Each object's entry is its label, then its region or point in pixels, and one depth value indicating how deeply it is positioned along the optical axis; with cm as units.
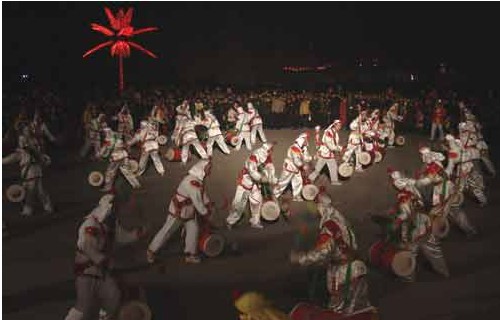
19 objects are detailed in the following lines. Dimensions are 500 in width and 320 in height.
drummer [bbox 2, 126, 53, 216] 1155
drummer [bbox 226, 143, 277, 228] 1082
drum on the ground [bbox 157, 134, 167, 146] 2012
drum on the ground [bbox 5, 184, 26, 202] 1207
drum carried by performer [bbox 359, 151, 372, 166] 1634
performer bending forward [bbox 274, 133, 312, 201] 1262
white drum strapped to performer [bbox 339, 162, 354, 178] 1530
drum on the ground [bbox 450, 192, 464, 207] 972
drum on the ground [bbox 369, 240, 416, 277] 821
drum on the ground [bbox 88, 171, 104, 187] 1413
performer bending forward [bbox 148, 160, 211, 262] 881
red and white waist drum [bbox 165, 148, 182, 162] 1788
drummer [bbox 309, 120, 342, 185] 1434
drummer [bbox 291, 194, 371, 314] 629
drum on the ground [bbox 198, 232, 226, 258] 916
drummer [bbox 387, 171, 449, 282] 834
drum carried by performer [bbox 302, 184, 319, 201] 1284
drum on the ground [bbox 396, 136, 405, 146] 2062
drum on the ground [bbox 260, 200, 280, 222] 1109
